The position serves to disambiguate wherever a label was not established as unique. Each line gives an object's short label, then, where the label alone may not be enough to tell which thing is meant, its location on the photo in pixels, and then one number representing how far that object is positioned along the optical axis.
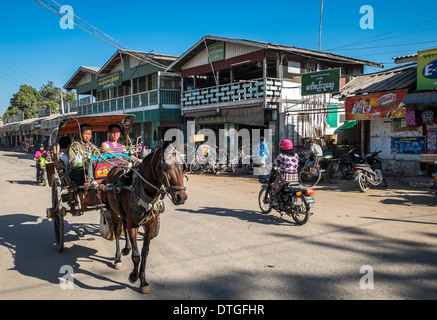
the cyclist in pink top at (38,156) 14.83
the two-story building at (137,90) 24.19
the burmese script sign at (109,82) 29.97
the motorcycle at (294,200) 7.29
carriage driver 5.96
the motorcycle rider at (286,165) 7.71
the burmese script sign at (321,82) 14.47
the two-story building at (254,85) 17.41
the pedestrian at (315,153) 12.87
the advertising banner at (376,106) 13.16
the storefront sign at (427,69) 11.70
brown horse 3.80
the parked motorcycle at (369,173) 11.42
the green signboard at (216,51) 20.08
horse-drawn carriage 3.90
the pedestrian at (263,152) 15.62
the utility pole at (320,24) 25.34
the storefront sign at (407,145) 13.28
